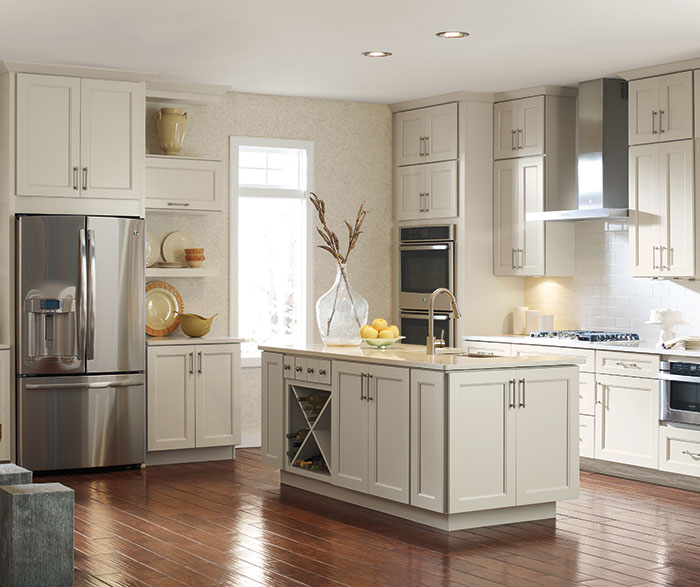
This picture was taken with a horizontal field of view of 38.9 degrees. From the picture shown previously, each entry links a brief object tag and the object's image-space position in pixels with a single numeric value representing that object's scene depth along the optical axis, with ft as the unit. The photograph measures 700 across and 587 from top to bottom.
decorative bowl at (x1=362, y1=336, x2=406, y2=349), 19.12
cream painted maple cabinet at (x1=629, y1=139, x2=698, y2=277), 21.17
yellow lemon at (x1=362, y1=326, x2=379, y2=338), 19.22
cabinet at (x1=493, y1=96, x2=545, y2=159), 24.47
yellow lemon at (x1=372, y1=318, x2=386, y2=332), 19.50
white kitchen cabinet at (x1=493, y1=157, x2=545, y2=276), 24.62
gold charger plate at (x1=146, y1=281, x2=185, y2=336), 23.81
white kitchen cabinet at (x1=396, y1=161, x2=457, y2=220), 25.63
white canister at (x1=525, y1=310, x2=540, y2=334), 25.20
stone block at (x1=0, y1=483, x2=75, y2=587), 12.84
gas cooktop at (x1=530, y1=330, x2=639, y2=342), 22.12
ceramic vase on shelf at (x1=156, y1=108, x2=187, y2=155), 23.54
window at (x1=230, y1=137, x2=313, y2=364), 26.04
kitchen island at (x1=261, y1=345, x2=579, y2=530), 16.05
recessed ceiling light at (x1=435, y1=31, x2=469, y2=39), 19.06
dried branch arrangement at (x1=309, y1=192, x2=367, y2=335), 19.83
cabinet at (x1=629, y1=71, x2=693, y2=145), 21.18
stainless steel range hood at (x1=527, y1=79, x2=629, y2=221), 22.91
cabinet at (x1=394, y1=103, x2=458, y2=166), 25.61
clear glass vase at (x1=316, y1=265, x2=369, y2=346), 19.83
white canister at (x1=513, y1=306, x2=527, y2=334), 25.63
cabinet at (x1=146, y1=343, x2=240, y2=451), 22.70
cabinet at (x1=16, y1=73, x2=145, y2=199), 21.40
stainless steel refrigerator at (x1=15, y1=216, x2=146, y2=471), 21.18
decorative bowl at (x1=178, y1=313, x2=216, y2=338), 23.32
